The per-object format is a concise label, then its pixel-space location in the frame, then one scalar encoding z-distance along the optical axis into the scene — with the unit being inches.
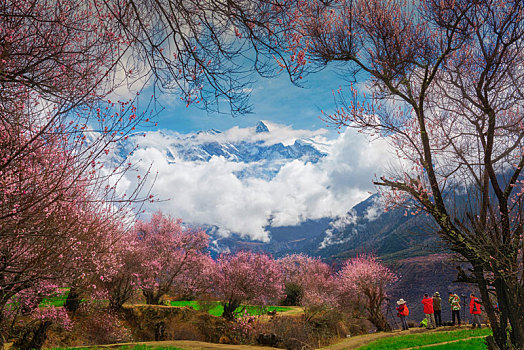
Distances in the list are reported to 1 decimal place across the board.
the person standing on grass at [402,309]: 917.8
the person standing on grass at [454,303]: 823.7
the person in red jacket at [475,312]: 735.1
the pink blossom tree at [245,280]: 989.8
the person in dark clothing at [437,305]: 851.4
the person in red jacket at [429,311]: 816.3
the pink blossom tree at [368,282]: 1104.5
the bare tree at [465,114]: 311.3
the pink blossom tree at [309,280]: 1029.2
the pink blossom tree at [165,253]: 976.9
